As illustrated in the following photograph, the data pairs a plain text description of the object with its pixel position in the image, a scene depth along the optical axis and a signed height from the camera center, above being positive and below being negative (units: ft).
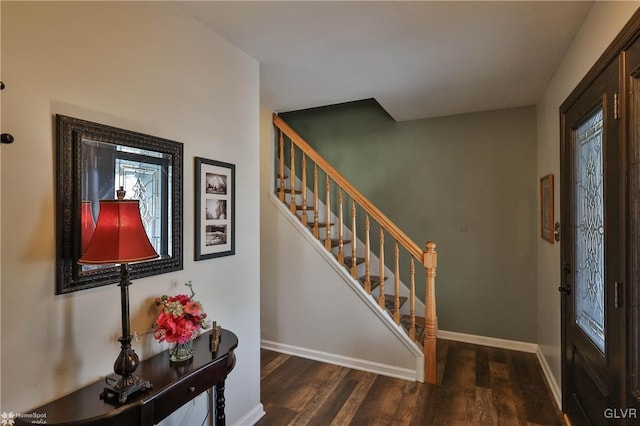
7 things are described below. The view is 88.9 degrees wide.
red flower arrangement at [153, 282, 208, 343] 4.67 -1.56
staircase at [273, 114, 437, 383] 8.99 -0.94
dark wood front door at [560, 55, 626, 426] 4.58 -0.75
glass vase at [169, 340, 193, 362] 4.97 -2.12
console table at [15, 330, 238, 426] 3.60 -2.23
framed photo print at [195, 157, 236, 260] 6.01 +0.10
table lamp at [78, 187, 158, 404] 3.68 -0.42
